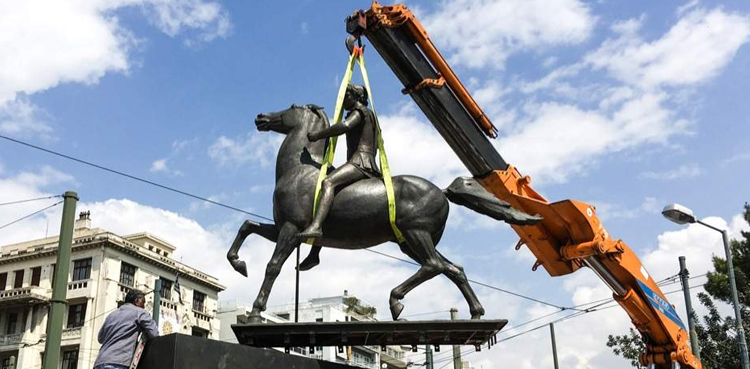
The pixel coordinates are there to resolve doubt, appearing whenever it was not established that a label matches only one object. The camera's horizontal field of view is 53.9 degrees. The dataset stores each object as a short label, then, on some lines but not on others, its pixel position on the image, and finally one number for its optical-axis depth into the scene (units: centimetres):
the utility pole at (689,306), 1714
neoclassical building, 4184
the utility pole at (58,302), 1141
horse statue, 907
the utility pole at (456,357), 2928
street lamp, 1712
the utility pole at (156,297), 2322
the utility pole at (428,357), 2730
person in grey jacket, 692
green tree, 2835
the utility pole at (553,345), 3719
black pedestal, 705
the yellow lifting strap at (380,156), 923
